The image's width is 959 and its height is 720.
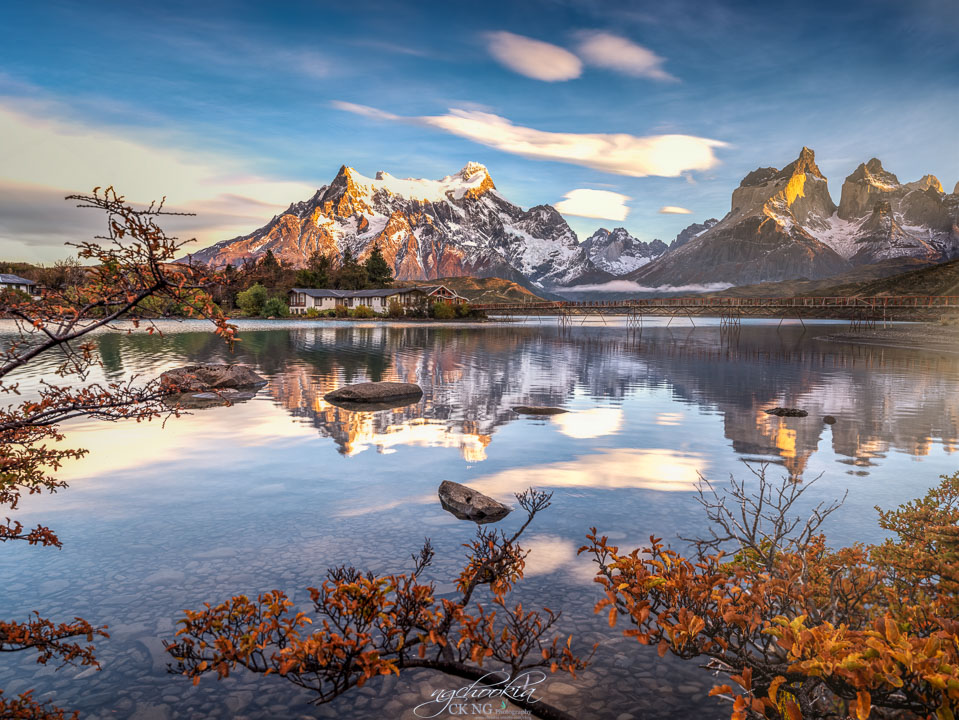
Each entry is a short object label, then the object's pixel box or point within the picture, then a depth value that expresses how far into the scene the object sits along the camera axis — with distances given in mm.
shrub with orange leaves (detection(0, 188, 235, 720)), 5363
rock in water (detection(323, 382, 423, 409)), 33812
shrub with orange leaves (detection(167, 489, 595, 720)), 5785
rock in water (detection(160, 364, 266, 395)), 35250
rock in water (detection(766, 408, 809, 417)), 30295
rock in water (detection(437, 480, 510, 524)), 14945
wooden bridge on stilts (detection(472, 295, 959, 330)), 118562
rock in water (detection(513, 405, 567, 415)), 31781
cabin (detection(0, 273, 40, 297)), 121862
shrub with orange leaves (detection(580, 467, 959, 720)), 4195
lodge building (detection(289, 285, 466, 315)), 161875
